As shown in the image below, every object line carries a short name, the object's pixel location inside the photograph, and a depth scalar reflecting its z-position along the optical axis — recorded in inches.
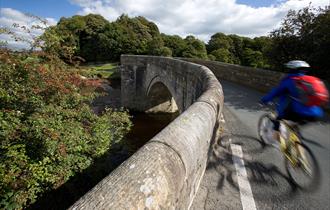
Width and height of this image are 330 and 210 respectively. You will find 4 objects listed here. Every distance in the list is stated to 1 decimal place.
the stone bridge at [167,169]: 56.6
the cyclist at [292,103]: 133.0
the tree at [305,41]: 371.2
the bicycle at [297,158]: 125.9
